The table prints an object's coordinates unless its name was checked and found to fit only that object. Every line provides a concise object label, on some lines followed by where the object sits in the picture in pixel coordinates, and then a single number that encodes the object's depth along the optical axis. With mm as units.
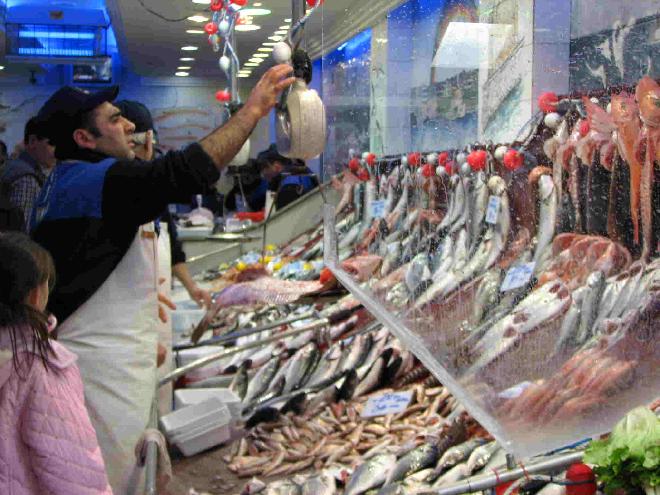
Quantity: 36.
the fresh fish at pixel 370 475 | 3135
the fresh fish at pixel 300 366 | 4504
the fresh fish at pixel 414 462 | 3131
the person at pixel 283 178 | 9227
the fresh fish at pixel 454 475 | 2895
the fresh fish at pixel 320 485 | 3203
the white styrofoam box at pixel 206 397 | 4258
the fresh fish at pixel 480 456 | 2901
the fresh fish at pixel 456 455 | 3035
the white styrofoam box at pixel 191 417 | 3816
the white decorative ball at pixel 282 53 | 2867
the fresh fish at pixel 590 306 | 2393
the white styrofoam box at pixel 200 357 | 4961
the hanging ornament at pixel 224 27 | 6211
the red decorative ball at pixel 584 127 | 2412
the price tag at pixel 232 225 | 9852
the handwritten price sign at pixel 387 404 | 3857
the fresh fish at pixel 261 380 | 4523
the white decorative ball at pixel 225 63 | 6409
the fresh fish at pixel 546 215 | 2496
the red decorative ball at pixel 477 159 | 2920
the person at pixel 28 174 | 4918
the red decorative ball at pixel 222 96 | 7980
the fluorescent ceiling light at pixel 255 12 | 9914
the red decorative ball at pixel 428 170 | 3342
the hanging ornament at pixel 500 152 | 2770
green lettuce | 1780
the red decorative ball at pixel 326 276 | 5514
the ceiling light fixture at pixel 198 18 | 10227
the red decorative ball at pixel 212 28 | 7168
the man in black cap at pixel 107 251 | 2908
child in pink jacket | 2168
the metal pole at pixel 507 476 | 2168
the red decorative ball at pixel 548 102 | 2529
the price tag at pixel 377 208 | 4031
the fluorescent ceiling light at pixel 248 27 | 11098
